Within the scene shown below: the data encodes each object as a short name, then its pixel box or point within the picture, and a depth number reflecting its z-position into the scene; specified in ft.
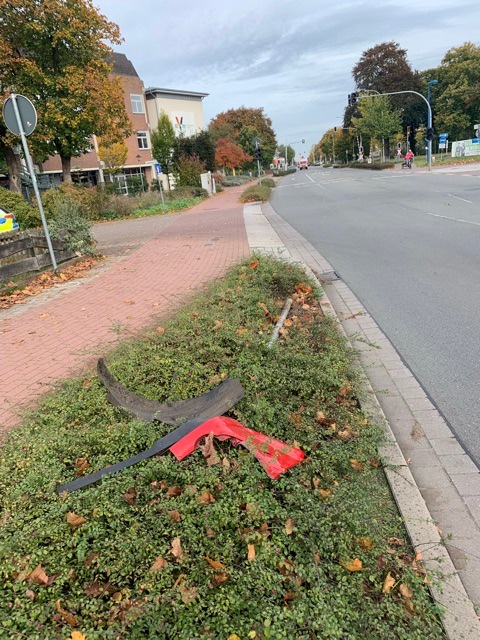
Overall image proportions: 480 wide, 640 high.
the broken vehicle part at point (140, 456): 8.80
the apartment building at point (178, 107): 172.55
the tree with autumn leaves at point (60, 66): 58.39
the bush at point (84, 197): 49.32
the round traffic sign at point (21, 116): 25.31
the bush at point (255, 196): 90.89
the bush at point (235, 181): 165.17
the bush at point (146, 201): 83.41
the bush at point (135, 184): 135.03
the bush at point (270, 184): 139.95
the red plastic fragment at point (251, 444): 9.02
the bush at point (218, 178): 155.20
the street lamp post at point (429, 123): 124.32
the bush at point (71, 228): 31.68
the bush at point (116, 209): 74.08
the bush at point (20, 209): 35.79
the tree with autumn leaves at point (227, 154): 177.94
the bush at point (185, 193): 100.42
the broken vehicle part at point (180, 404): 10.80
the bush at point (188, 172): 114.93
